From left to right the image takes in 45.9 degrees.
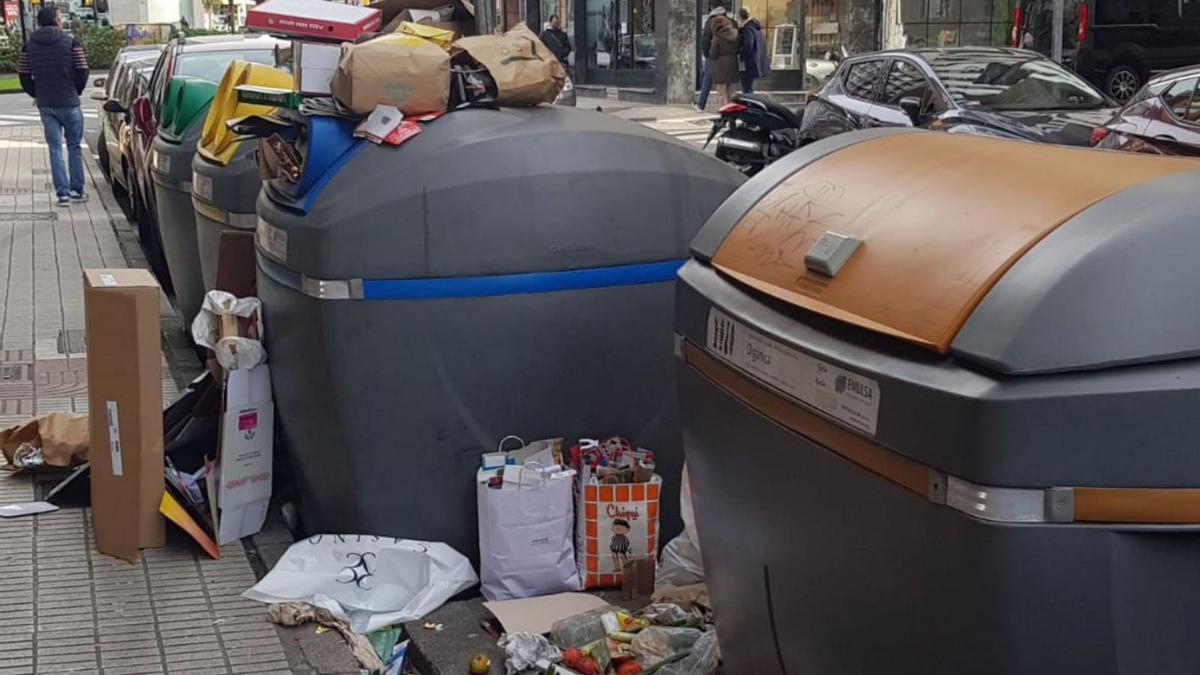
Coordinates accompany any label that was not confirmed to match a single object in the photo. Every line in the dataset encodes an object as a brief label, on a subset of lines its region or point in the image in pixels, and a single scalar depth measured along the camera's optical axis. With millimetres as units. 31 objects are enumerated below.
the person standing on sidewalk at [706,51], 23859
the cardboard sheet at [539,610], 4268
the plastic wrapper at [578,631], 4086
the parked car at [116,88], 15711
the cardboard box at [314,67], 4828
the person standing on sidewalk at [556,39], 28422
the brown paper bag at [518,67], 4840
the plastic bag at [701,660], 3725
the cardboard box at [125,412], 4867
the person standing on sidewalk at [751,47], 24062
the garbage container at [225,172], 6602
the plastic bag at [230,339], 4992
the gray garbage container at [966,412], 2061
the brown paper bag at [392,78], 4609
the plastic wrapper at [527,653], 3998
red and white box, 5507
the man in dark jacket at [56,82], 15367
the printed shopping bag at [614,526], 4562
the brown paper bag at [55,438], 5824
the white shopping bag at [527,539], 4480
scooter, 14562
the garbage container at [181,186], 7926
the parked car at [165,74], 11039
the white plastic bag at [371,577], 4477
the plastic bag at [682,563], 4500
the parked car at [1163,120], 10062
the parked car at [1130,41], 19531
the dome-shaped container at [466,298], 4469
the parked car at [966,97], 12109
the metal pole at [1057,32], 17219
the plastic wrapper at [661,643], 3938
